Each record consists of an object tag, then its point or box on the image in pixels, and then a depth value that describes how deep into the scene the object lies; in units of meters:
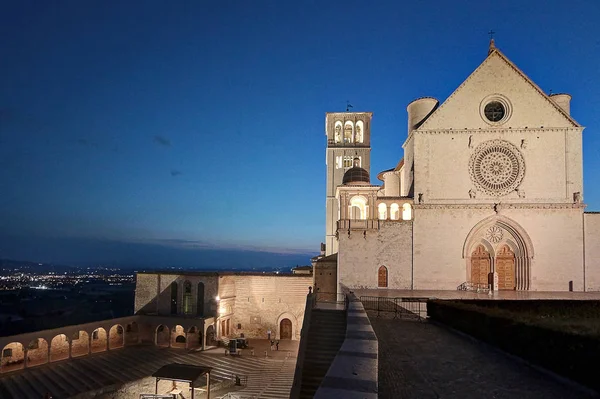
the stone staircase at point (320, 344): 12.53
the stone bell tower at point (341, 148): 43.53
